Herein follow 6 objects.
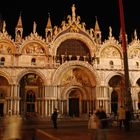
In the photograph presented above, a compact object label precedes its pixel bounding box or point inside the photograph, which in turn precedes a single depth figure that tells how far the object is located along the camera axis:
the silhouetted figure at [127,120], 19.95
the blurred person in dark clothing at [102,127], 10.52
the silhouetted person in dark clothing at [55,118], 23.20
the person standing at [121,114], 21.12
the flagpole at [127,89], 22.21
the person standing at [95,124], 10.84
